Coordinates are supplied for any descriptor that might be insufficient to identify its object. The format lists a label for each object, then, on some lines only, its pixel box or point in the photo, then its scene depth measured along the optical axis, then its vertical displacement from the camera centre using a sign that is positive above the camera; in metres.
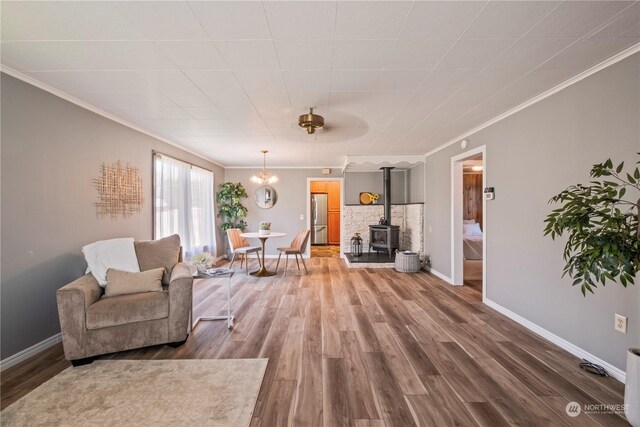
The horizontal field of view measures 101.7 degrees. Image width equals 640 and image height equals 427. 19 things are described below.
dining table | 5.01 -1.14
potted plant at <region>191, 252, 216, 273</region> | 2.90 -0.57
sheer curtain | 4.14 +0.13
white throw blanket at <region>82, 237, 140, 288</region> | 2.50 -0.47
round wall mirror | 6.96 +0.40
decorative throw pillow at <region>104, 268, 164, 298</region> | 2.43 -0.69
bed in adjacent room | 5.37 -0.73
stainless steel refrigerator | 9.21 -0.24
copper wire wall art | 3.07 +0.26
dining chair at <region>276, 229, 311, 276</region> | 5.29 -0.70
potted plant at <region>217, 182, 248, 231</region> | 6.31 +0.20
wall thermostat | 3.38 +0.24
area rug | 1.59 -1.27
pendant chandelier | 5.70 +0.74
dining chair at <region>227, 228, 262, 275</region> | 5.28 -0.70
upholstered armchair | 2.11 -0.91
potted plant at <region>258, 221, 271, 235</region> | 5.15 -0.34
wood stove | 6.04 -0.62
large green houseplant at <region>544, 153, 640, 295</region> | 1.45 -0.15
